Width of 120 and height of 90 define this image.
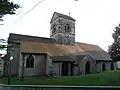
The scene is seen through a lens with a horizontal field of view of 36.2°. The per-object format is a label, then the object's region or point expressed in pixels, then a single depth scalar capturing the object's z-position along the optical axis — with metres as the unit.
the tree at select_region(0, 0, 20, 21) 10.62
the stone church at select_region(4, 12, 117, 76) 32.12
